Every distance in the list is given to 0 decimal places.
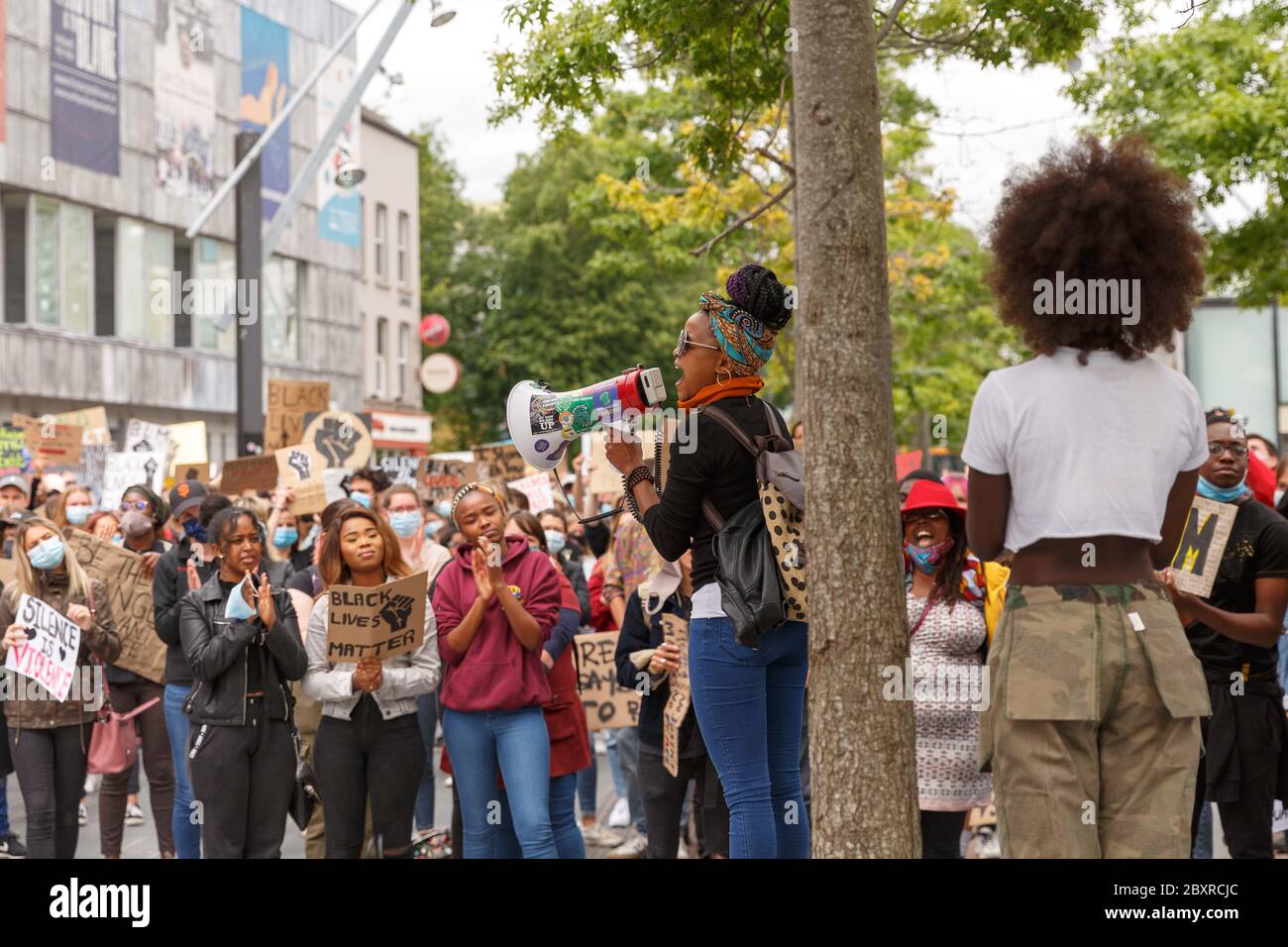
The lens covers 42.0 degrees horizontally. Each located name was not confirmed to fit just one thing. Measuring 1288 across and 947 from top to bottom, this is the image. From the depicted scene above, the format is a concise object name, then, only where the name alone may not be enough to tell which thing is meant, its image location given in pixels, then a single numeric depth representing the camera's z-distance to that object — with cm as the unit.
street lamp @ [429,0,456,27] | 1642
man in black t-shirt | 647
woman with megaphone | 503
